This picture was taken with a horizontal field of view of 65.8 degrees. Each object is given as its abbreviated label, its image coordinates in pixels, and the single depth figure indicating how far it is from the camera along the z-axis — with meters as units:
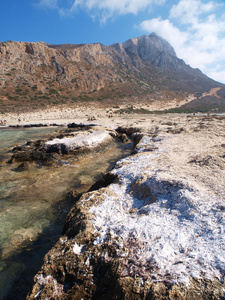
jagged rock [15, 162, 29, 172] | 7.84
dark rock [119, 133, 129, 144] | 13.11
